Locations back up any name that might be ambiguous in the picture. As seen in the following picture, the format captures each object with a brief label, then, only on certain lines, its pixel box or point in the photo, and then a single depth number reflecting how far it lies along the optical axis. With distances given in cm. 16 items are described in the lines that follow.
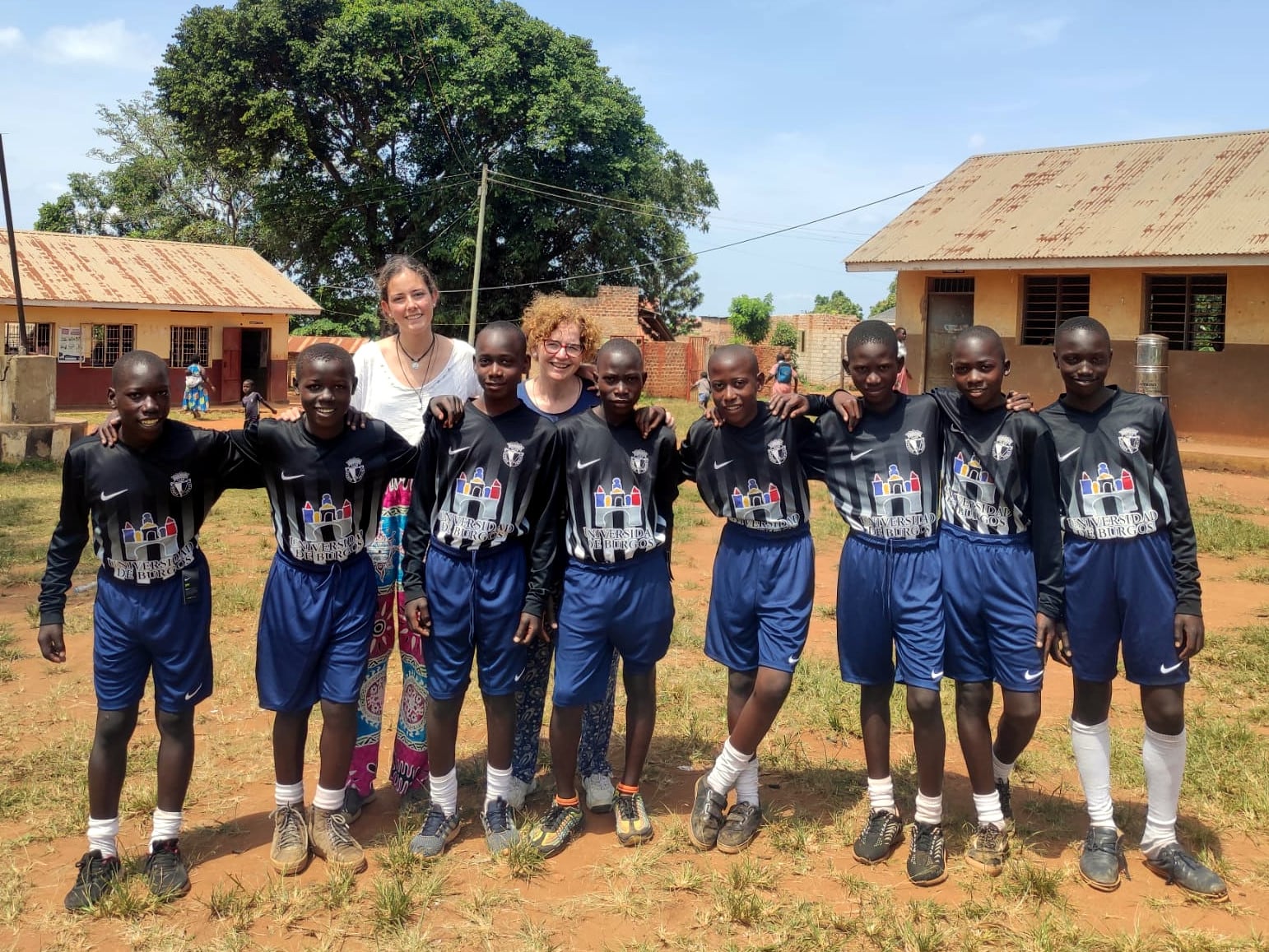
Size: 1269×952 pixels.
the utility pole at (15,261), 1724
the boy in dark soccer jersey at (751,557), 348
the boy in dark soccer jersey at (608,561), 349
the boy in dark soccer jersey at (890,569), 338
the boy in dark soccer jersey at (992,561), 331
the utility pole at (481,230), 2388
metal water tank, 1290
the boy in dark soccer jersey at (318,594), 337
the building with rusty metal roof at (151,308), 2245
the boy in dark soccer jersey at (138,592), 322
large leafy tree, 2764
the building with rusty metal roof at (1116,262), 1407
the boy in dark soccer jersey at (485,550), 344
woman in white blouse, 373
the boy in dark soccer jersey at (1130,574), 328
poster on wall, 2255
